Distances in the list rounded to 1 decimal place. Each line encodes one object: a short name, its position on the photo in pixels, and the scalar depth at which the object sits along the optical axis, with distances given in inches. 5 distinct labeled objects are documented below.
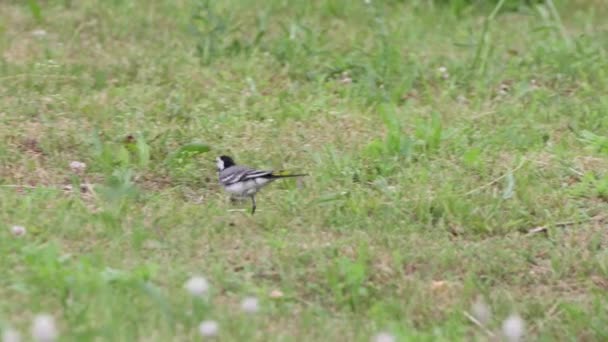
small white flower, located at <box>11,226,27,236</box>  424.8
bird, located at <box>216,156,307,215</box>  474.9
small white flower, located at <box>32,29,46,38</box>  668.7
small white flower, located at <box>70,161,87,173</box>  510.9
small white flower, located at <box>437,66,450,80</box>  644.7
